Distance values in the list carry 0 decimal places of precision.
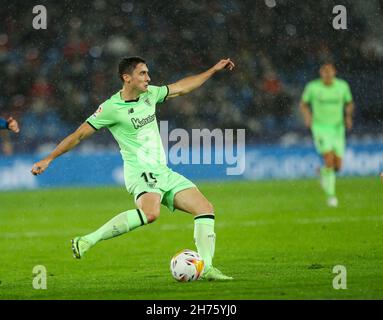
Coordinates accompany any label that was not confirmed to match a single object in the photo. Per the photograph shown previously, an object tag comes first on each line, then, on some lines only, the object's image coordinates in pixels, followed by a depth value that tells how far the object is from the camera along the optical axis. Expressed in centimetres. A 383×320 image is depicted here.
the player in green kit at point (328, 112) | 3059
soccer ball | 1588
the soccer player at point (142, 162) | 1623
